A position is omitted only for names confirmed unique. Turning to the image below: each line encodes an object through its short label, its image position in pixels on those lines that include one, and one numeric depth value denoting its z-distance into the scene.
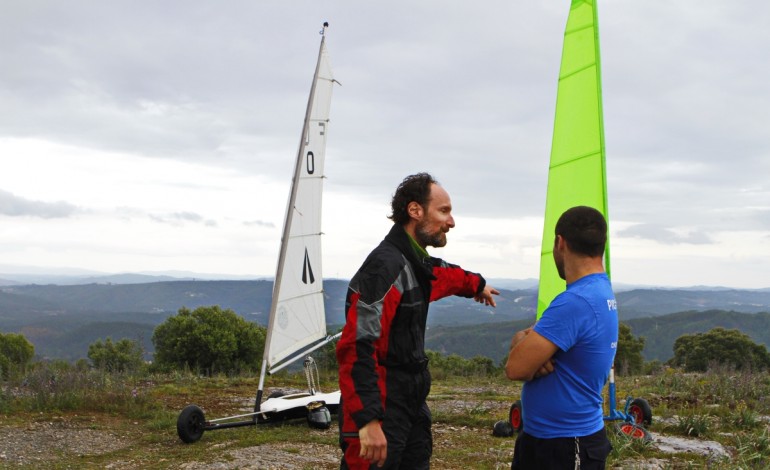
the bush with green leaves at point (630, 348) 31.56
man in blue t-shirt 2.96
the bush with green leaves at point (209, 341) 24.98
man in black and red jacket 3.10
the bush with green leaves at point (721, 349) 32.56
